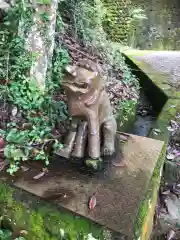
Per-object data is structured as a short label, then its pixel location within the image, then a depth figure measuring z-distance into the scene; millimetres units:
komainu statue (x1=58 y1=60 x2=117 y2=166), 1425
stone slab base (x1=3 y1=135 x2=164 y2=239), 1255
